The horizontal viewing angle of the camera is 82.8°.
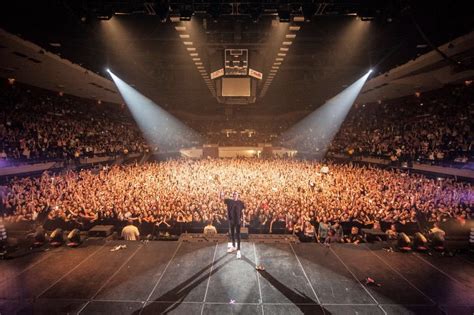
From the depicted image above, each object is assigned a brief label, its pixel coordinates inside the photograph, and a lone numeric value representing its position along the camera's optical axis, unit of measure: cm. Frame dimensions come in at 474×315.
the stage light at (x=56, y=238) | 634
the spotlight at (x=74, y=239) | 631
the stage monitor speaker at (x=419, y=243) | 621
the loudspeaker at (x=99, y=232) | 719
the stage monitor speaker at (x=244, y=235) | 687
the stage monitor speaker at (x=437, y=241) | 620
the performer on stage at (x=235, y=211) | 576
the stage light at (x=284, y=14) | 618
